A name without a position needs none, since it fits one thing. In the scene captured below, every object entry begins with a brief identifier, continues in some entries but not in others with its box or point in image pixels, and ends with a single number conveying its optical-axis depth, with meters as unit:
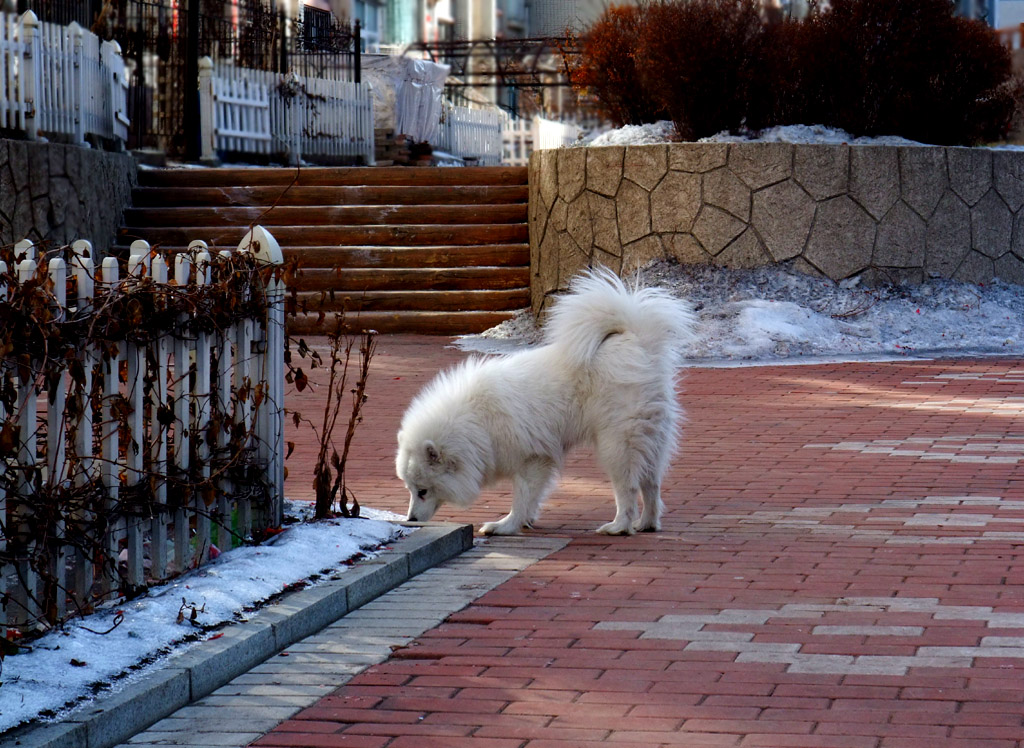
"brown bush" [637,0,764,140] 15.95
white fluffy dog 6.69
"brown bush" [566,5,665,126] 17.48
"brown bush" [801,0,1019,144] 16.17
